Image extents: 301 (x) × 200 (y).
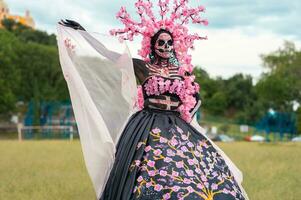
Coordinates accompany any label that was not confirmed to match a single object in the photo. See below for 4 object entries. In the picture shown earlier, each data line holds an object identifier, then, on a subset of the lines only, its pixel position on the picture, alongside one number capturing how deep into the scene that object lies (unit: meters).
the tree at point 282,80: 46.91
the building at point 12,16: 55.59
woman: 4.75
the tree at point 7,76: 36.53
